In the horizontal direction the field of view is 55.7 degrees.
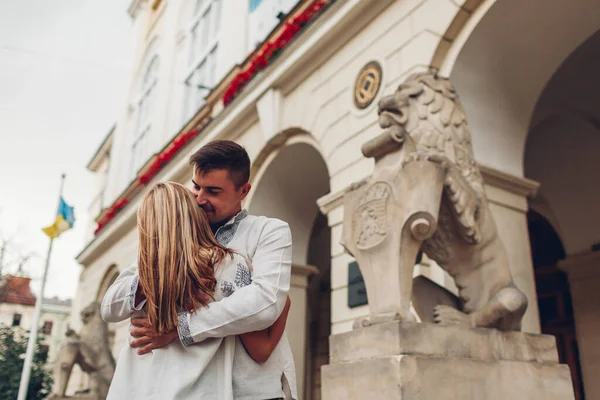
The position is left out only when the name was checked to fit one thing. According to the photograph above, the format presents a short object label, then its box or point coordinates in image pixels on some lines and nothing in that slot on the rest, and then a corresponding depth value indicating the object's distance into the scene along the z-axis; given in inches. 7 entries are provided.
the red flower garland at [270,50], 310.6
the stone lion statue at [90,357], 365.4
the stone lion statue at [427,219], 121.7
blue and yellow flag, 597.0
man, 56.3
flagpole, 440.5
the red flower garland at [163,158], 465.7
